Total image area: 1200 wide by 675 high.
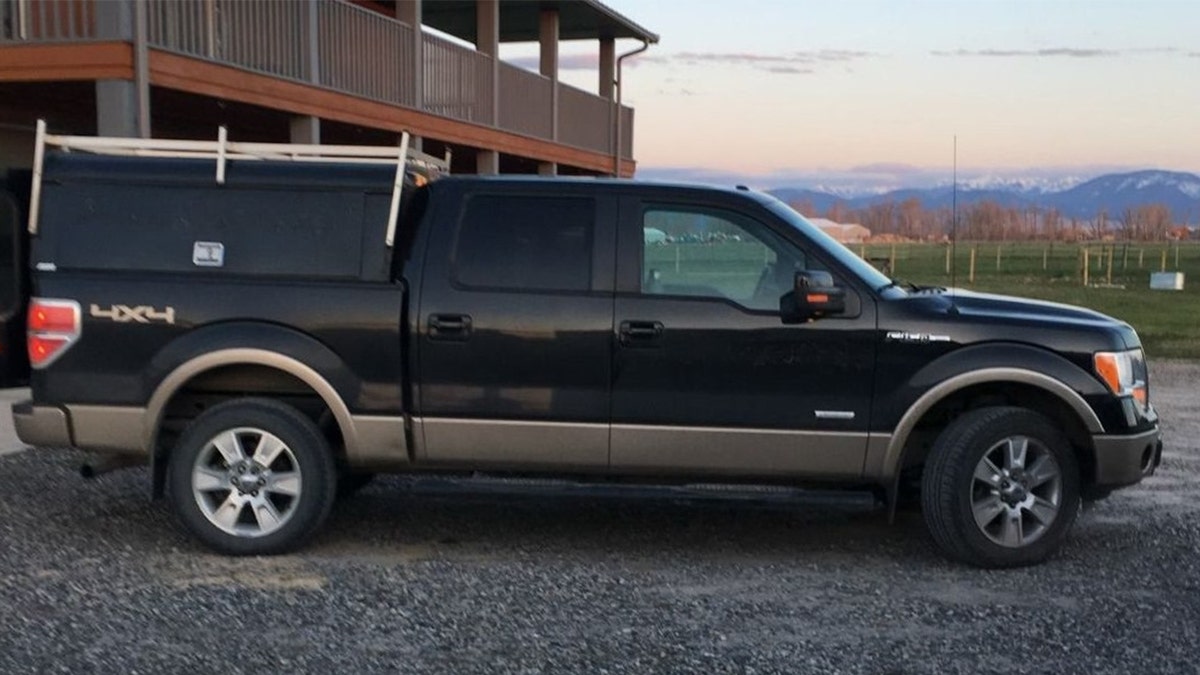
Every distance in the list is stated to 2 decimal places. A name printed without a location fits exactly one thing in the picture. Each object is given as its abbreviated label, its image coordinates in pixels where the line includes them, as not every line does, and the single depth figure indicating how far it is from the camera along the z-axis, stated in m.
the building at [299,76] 11.19
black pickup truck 6.25
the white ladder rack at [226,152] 6.37
